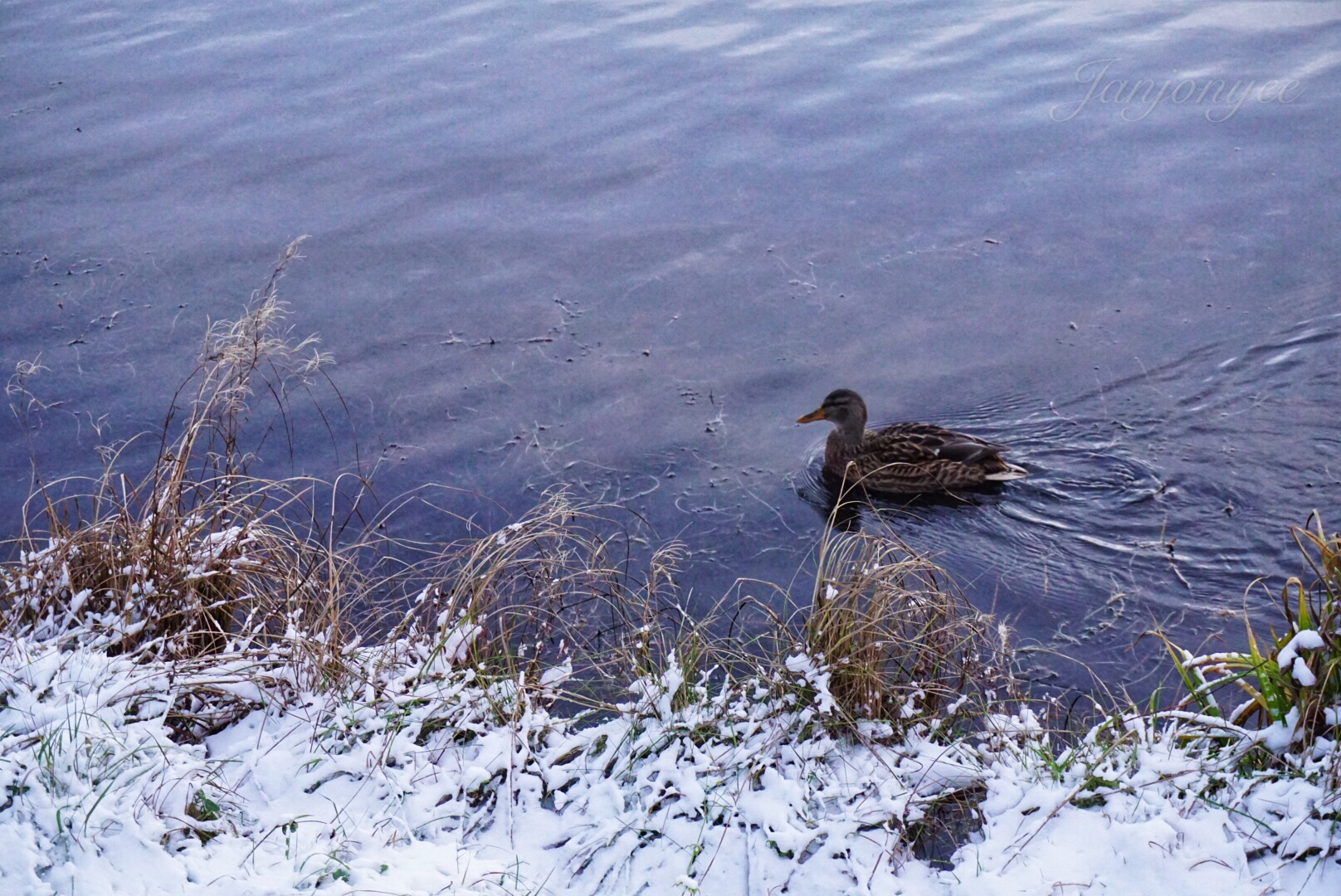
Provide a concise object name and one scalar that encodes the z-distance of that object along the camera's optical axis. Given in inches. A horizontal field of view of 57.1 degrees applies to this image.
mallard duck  245.0
